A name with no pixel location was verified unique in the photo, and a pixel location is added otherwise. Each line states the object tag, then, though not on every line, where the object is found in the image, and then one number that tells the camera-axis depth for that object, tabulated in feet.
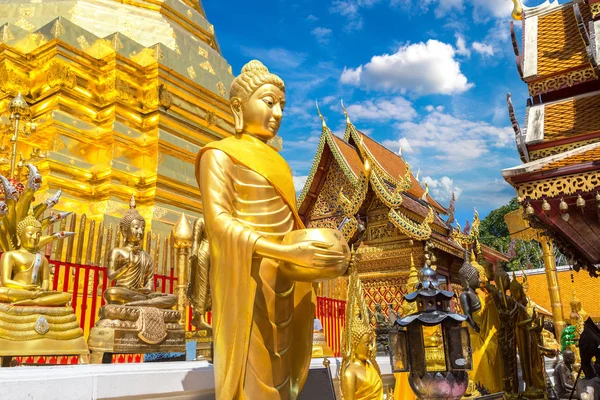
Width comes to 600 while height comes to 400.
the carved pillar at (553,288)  35.54
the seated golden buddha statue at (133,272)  11.97
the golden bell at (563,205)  12.85
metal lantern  9.46
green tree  107.50
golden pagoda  24.23
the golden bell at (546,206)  13.00
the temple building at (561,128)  12.89
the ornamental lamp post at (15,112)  16.74
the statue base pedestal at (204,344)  11.45
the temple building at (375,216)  29.37
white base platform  6.15
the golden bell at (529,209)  13.43
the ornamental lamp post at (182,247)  13.98
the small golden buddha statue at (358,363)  11.03
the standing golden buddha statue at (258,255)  6.04
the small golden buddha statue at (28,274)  10.60
